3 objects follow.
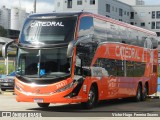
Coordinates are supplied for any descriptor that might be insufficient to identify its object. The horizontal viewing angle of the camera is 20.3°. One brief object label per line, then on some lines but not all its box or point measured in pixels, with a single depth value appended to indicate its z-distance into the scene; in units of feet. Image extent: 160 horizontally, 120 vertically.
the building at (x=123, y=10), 332.19
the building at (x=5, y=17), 554.05
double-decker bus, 54.49
